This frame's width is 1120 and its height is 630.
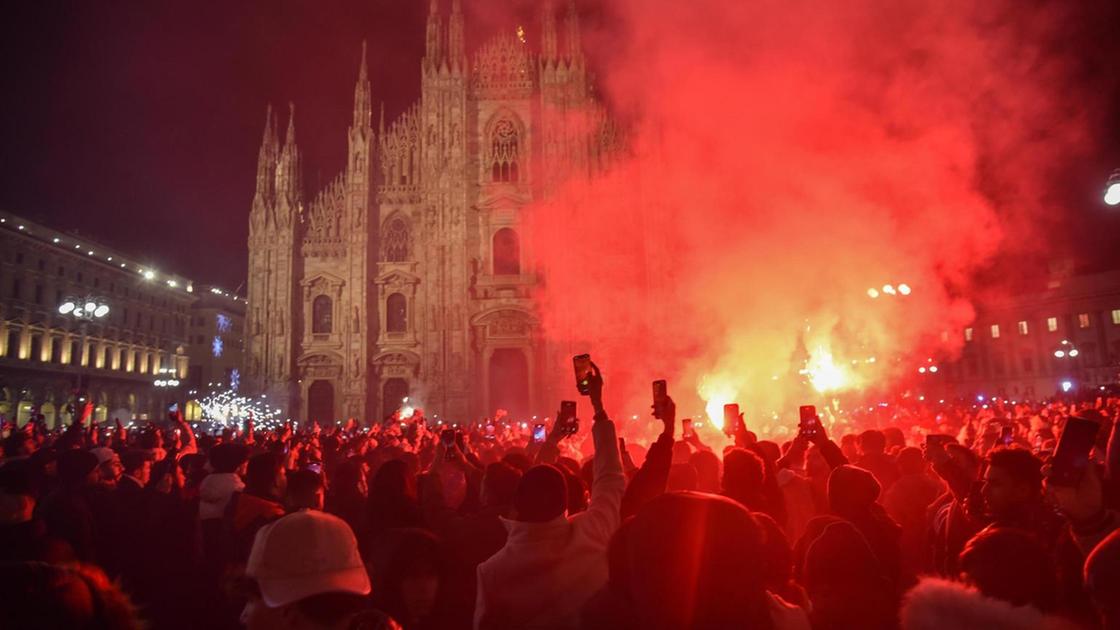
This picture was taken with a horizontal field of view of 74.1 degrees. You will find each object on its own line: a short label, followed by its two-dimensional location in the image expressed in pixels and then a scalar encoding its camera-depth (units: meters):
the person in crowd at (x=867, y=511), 4.02
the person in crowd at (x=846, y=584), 2.77
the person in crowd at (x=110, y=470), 6.84
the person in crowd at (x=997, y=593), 2.20
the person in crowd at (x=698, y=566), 1.86
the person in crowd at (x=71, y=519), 4.83
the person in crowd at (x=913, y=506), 5.53
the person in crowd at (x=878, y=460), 6.50
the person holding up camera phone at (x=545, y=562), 2.76
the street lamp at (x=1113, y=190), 11.06
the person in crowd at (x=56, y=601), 1.75
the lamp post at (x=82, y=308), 21.95
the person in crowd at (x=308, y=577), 2.25
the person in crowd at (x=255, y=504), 4.15
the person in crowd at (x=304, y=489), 4.62
